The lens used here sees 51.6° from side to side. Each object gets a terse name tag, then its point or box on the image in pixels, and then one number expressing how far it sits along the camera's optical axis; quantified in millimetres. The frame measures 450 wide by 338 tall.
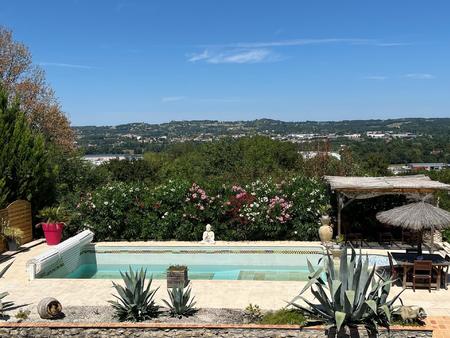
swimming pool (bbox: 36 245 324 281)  13109
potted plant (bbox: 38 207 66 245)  14930
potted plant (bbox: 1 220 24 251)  13891
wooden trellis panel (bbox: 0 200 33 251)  14344
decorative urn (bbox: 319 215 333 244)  13222
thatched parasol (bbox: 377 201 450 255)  10099
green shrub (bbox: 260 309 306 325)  8078
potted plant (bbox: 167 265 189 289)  10328
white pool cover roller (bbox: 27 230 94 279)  11352
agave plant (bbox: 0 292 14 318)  8962
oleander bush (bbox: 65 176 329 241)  15297
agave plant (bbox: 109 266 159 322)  8477
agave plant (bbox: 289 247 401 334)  7414
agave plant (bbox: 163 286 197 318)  8578
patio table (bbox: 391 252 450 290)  10133
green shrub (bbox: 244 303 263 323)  8352
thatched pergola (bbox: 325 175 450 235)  12883
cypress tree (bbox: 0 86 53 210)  14969
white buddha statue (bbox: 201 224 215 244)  14969
